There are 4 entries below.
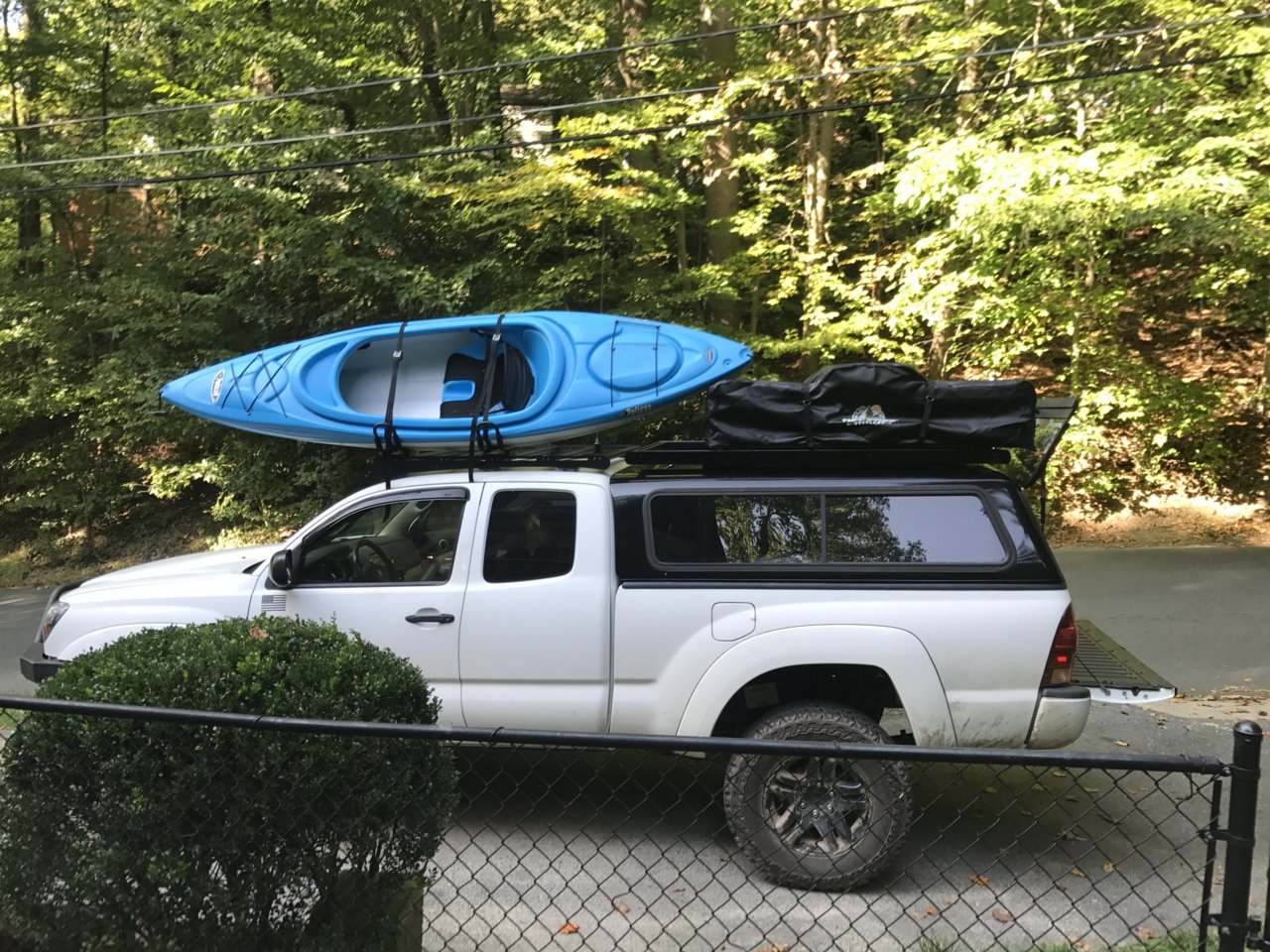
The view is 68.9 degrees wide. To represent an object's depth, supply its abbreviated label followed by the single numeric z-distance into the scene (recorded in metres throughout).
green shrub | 2.40
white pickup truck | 4.14
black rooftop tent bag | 4.41
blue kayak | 6.16
